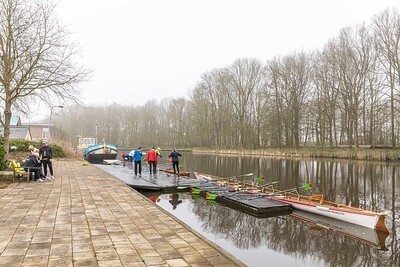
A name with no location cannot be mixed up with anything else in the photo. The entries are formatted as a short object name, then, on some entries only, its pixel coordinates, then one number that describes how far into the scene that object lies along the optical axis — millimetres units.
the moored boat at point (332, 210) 9102
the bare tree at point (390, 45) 32250
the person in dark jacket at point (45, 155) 13609
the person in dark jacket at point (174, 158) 18631
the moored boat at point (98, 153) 35594
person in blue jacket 19125
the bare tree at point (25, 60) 13539
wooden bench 12227
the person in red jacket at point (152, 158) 19703
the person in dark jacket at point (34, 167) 12734
